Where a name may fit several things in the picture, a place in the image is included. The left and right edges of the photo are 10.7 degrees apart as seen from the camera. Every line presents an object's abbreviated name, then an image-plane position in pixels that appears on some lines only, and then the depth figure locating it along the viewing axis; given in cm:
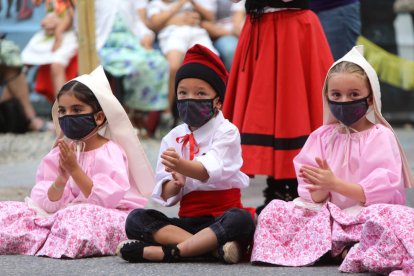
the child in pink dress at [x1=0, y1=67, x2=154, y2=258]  1036
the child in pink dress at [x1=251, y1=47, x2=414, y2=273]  956
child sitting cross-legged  987
